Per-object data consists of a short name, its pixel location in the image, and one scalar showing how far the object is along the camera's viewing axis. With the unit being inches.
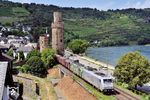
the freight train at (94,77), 870.9
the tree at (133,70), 1080.4
